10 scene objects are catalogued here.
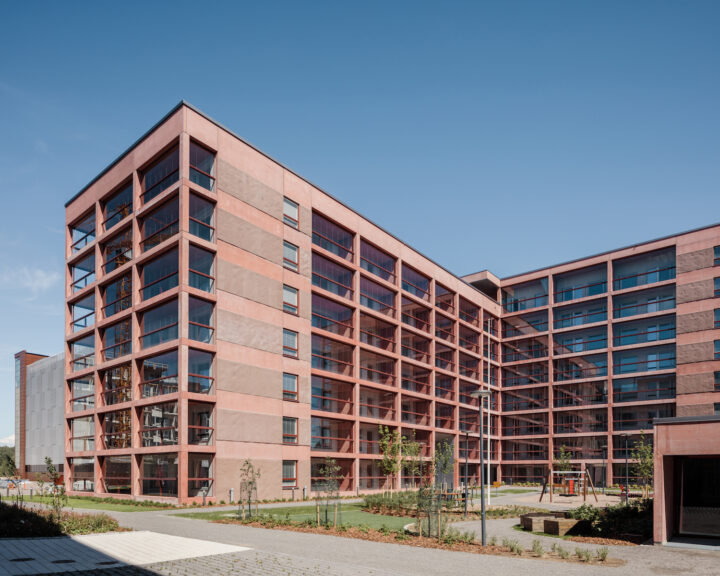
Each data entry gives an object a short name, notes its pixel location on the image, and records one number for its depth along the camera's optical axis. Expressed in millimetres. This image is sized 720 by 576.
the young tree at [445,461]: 32500
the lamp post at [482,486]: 19938
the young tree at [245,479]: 40531
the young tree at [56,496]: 22984
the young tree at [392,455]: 47469
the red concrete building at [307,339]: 41969
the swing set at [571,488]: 44375
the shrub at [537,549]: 18109
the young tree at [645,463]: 50069
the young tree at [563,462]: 64938
